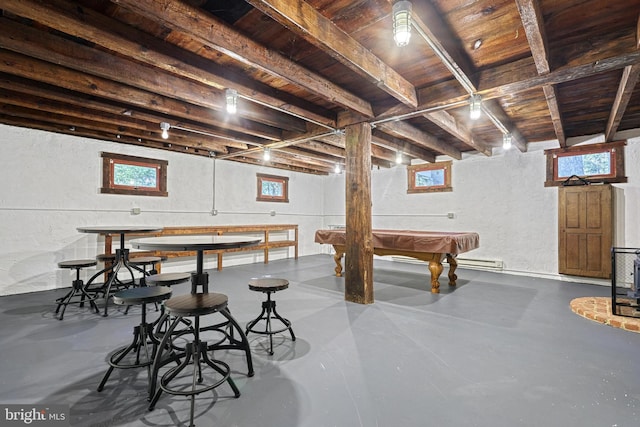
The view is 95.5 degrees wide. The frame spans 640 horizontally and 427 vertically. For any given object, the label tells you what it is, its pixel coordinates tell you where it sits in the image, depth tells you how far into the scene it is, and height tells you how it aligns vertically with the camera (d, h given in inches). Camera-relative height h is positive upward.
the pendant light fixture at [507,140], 174.7 +45.6
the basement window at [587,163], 185.8 +35.3
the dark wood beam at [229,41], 71.4 +50.9
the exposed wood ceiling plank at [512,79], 94.8 +49.6
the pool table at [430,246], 156.9 -18.2
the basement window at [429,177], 262.1 +35.3
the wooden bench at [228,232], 203.8 -15.7
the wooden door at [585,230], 182.4 -9.6
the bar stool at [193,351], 68.9 -35.1
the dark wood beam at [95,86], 104.3 +53.1
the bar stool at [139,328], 77.8 -34.1
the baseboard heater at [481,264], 229.4 -39.8
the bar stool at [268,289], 99.7 -25.7
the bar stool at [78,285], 133.0 -33.1
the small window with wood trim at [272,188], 294.4 +27.5
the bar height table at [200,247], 75.4 -9.0
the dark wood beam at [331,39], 71.9 +51.0
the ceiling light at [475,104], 119.0 +45.5
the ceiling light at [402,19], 68.5 +46.4
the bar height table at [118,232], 130.4 -8.2
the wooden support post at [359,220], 145.3 -2.9
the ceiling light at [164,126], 160.1 +48.5
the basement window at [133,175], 198.5 +28.0
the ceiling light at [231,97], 118.5 +47.7
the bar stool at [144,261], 145.2 -24.2
